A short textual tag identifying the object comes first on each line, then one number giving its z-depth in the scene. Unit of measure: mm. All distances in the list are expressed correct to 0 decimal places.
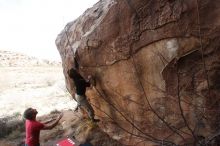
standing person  2758
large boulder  2535
